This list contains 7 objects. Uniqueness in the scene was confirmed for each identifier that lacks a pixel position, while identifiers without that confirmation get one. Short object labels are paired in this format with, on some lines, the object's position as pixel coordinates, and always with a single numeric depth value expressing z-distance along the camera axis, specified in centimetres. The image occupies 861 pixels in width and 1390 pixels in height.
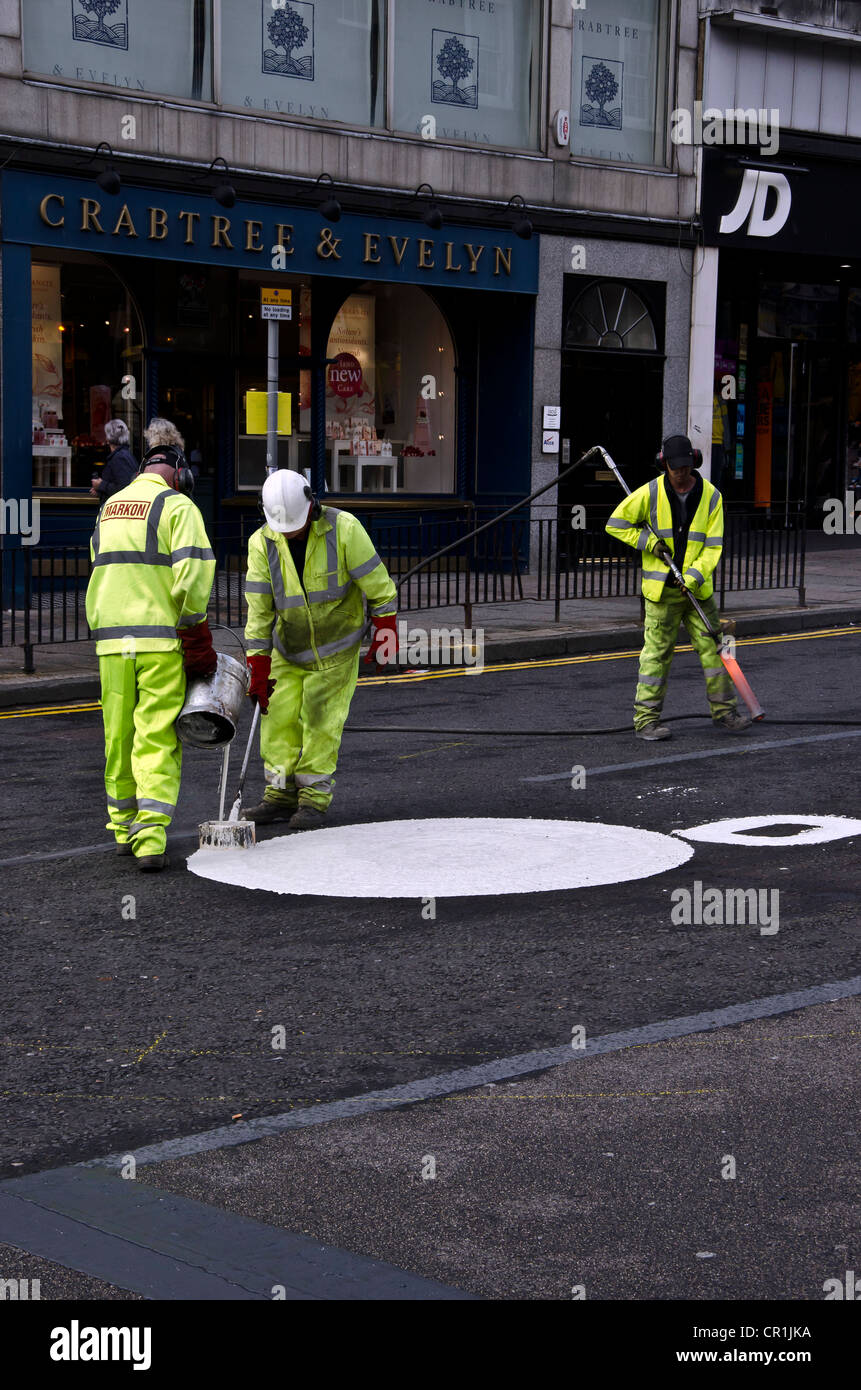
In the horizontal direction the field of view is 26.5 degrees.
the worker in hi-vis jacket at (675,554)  1123
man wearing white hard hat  857
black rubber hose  1132
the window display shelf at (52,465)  1886
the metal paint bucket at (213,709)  784
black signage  2353
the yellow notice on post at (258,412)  1825
